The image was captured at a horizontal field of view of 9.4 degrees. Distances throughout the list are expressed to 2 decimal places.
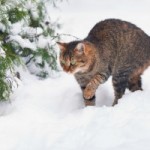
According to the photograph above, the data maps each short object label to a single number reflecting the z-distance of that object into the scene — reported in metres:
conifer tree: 9.27
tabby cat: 8.64
